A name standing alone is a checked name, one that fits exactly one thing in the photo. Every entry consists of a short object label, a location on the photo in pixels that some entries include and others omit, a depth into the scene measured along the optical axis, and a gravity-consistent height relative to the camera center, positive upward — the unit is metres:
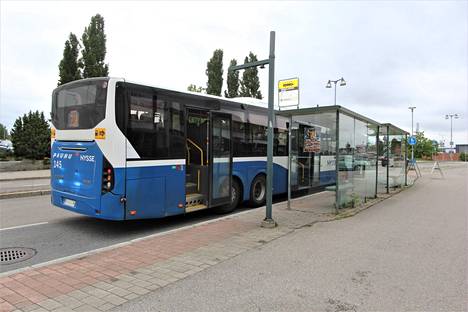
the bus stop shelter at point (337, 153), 9.35 +0.05
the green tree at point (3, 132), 82.30 +4.78
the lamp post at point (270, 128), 7.25 +0.54
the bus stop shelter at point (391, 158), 13.41 -0.14
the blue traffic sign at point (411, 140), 22.20 +0.97
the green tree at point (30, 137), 24.52 +1.00
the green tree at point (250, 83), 35.38 +7.22
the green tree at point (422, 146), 44.53 +1.18
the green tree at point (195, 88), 35.60 +6.68
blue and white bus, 6.45 +0.05
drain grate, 5.34 -1.66
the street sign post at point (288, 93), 8.44 +1.50
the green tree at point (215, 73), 34.48 +7.95
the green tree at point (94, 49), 25.66 +7.70
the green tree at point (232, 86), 35.03 +6.82
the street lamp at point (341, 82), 28.16 +5.93
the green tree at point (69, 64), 25.16 +6.38
